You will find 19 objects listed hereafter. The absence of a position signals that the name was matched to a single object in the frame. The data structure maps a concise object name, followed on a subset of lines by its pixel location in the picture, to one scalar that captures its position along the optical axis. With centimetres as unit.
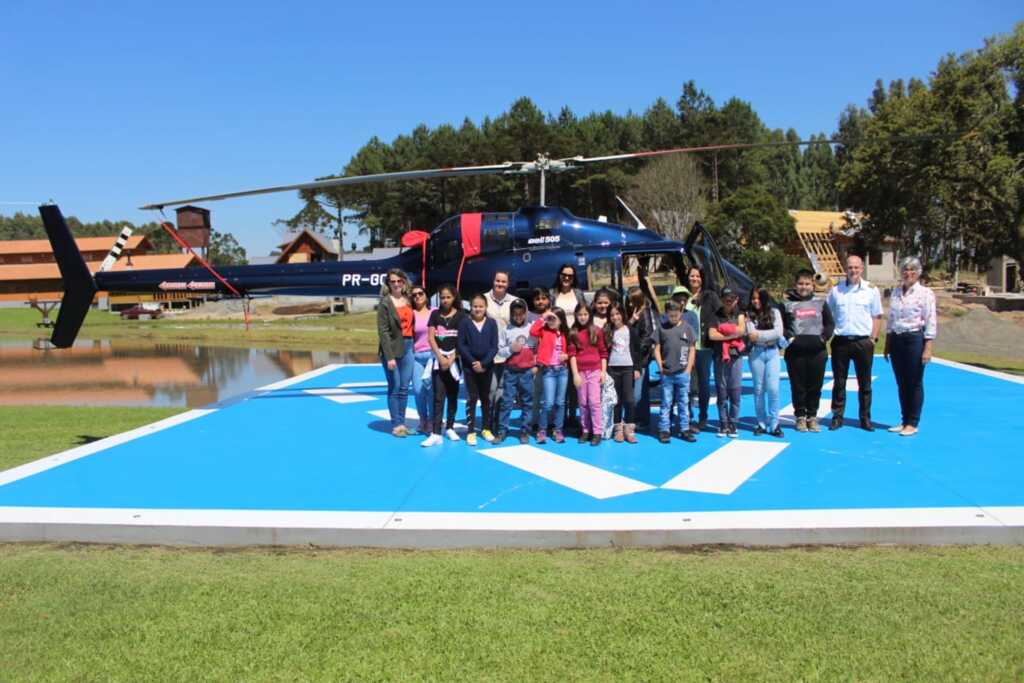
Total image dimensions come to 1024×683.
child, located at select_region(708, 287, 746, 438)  776
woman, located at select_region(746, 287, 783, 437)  780
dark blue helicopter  966
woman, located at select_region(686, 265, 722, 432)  807
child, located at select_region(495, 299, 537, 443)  747
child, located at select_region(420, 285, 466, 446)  775
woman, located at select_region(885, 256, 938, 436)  771
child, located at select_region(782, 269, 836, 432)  794
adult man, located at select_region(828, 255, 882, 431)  809
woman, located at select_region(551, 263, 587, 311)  787
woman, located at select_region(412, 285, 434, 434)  793
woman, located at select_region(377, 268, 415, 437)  795
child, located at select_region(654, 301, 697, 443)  747
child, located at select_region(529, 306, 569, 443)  745
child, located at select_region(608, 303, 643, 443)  752
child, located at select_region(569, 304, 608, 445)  743
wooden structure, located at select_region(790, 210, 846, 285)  4753
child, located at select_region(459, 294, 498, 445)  751
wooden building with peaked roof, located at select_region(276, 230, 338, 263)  5666
